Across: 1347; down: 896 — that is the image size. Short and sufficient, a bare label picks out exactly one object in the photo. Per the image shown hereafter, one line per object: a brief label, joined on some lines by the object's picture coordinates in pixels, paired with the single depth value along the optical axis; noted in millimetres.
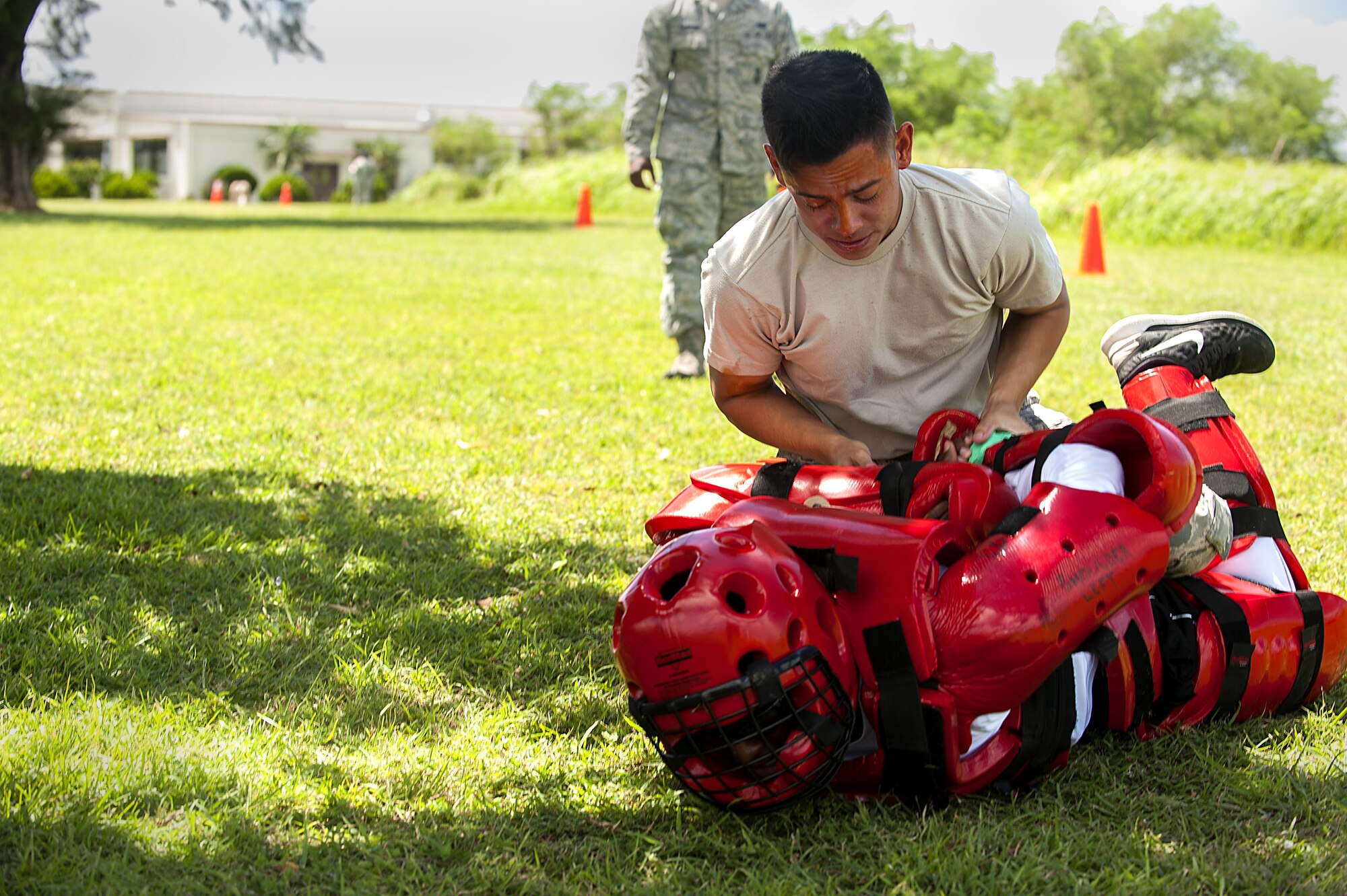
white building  66188
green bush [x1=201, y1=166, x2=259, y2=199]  55344
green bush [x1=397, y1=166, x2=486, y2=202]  35750
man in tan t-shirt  2975
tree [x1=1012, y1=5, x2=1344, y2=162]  45188
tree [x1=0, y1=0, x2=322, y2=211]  26266
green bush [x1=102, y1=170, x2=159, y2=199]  45969
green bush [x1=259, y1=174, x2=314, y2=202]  50000
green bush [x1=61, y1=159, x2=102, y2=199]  48281
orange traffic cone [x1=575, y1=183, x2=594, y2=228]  22625
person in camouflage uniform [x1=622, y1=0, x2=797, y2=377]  7188
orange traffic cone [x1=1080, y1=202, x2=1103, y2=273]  13453
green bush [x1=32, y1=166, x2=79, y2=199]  45000
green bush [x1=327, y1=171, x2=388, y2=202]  50188
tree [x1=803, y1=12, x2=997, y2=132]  42438
